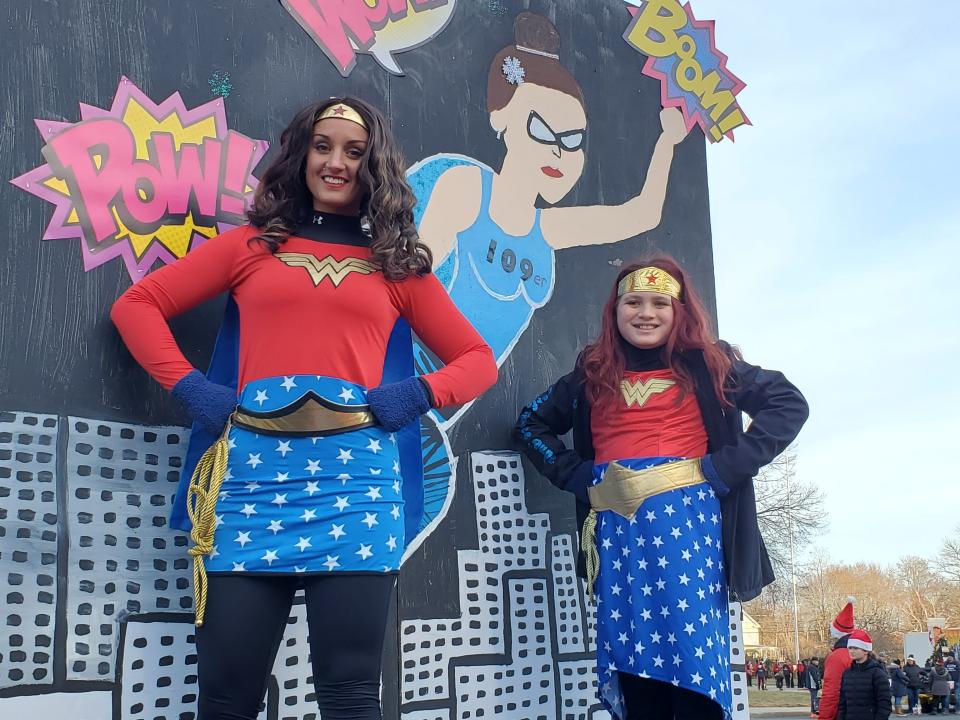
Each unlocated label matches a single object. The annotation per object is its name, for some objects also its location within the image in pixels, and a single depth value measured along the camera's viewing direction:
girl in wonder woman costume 2.88
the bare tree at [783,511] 19.75
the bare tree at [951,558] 42.48
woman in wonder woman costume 2.16
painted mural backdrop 2.47
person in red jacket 6.75
